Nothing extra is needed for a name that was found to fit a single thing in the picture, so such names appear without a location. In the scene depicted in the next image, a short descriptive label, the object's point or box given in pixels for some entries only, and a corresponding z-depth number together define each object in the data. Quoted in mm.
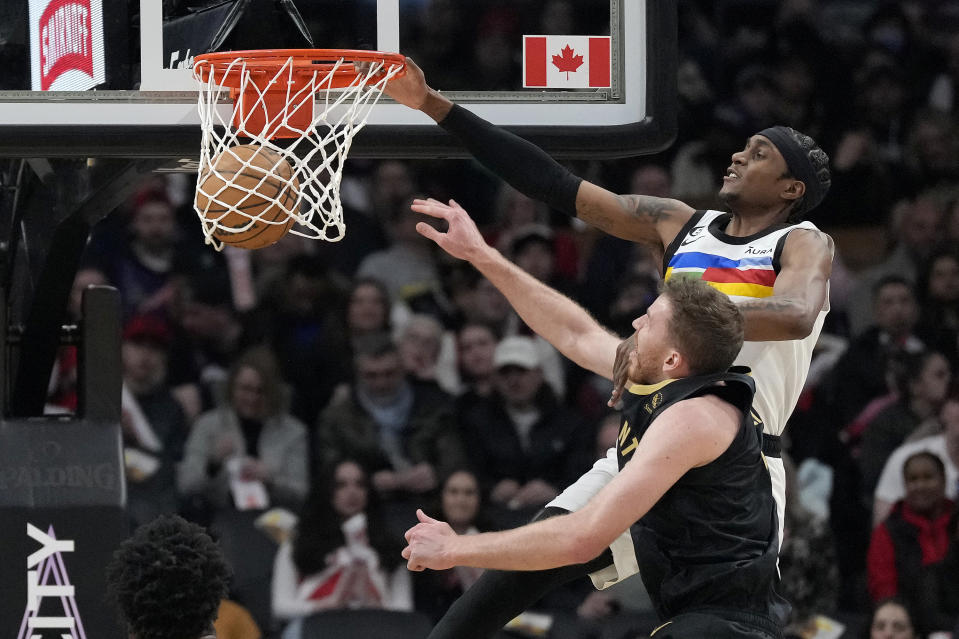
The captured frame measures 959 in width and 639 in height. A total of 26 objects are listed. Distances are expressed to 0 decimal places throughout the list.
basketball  8656
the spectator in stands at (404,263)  16531
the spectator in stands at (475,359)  15883
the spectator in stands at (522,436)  15281
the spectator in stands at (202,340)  15719
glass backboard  9602
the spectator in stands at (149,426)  14945
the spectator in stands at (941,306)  16625
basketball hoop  8828
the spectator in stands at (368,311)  15937
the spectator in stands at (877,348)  16359
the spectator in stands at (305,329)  15812
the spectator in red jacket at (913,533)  14953
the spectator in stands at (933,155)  18109
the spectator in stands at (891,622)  13914
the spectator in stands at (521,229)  17062
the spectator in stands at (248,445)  15109
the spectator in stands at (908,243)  17312
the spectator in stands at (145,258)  16156
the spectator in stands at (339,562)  14398
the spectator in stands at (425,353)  15969
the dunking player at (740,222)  8625
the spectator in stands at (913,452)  15375
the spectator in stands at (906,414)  15812
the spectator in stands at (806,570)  14719
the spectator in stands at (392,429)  15125
